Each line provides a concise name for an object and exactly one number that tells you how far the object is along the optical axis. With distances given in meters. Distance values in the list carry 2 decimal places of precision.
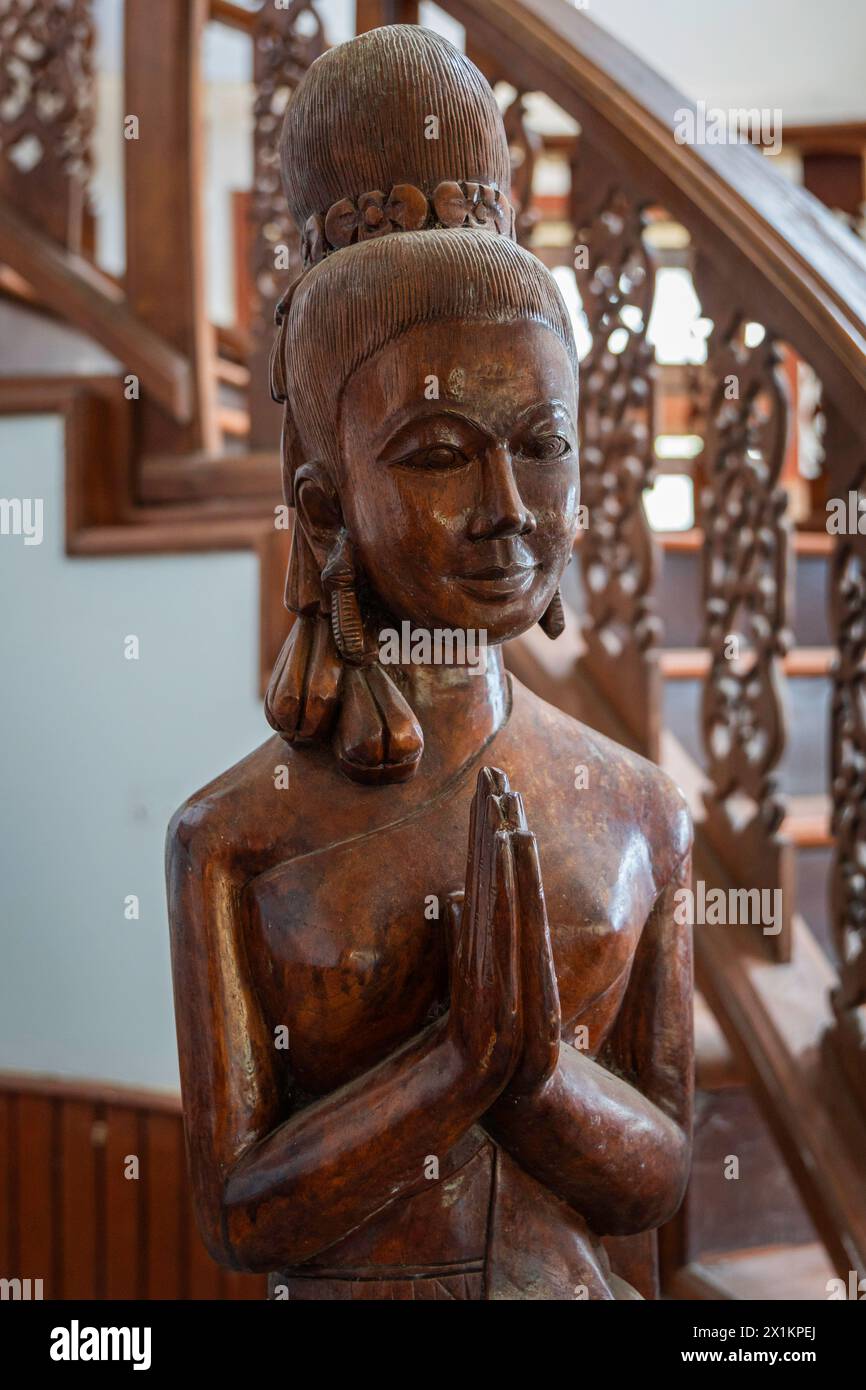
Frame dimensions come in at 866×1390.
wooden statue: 1.12
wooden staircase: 1.92
